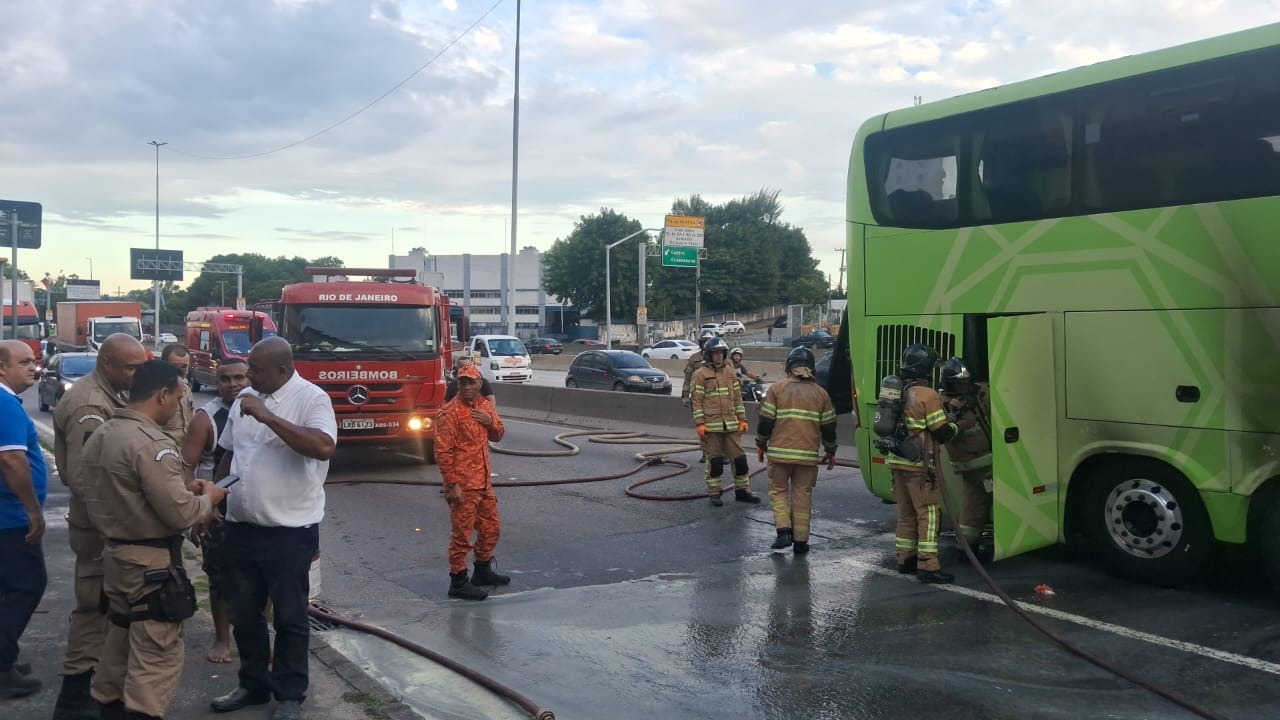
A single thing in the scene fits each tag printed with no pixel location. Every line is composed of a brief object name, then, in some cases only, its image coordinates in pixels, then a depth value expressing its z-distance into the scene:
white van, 32.44
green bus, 6.59
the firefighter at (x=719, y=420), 10.77
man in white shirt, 4.60
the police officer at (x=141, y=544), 3.97
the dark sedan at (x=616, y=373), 26.27
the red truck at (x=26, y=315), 40.34
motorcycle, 11.20
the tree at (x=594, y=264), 72.62
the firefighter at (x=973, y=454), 7.82
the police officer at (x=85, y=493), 4.48
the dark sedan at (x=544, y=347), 61.72
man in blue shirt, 4.70
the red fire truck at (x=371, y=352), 12.98
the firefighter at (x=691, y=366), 11.99
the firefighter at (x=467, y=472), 6.86
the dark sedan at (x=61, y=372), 21.58
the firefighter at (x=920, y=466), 7.24
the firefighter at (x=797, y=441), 8.35
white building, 98.62
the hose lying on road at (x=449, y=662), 4.82
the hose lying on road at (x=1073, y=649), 4.81
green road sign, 41.91
